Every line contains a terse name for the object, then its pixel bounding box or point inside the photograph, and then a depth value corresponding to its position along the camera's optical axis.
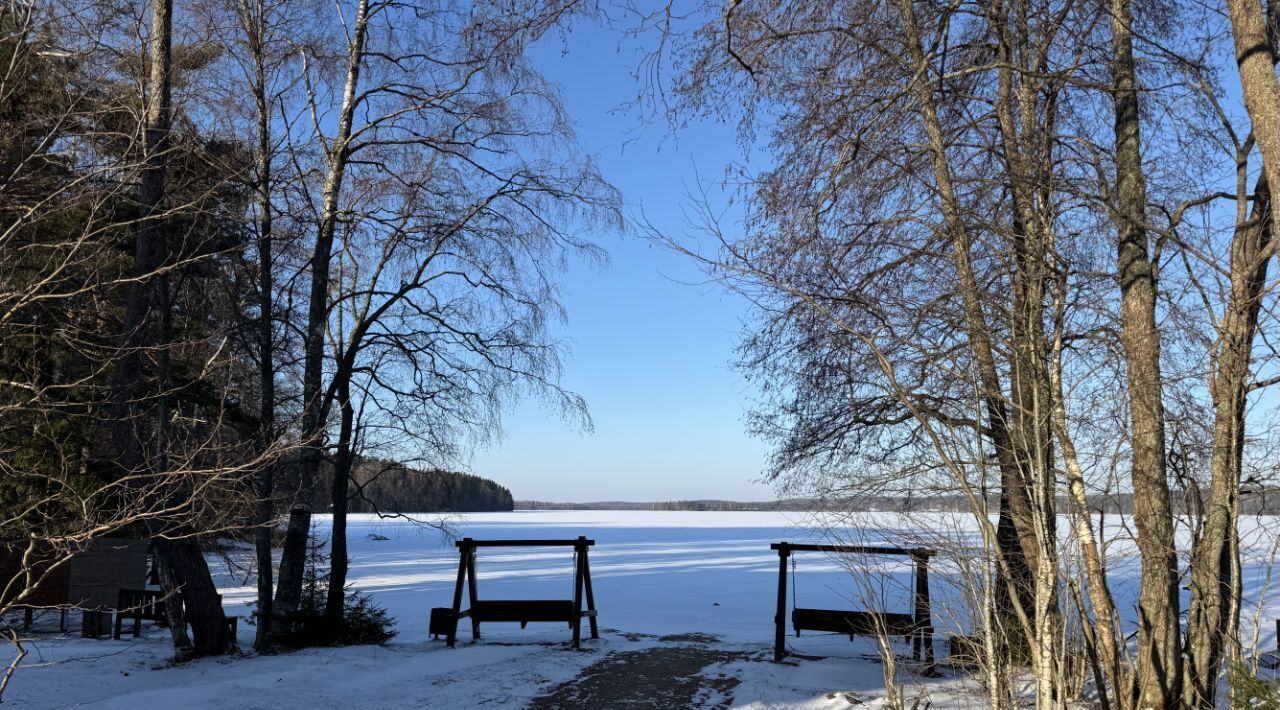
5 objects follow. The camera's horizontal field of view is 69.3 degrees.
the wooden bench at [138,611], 12.58
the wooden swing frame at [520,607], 10.94
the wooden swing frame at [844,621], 8.54
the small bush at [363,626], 11.77
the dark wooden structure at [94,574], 14.32
